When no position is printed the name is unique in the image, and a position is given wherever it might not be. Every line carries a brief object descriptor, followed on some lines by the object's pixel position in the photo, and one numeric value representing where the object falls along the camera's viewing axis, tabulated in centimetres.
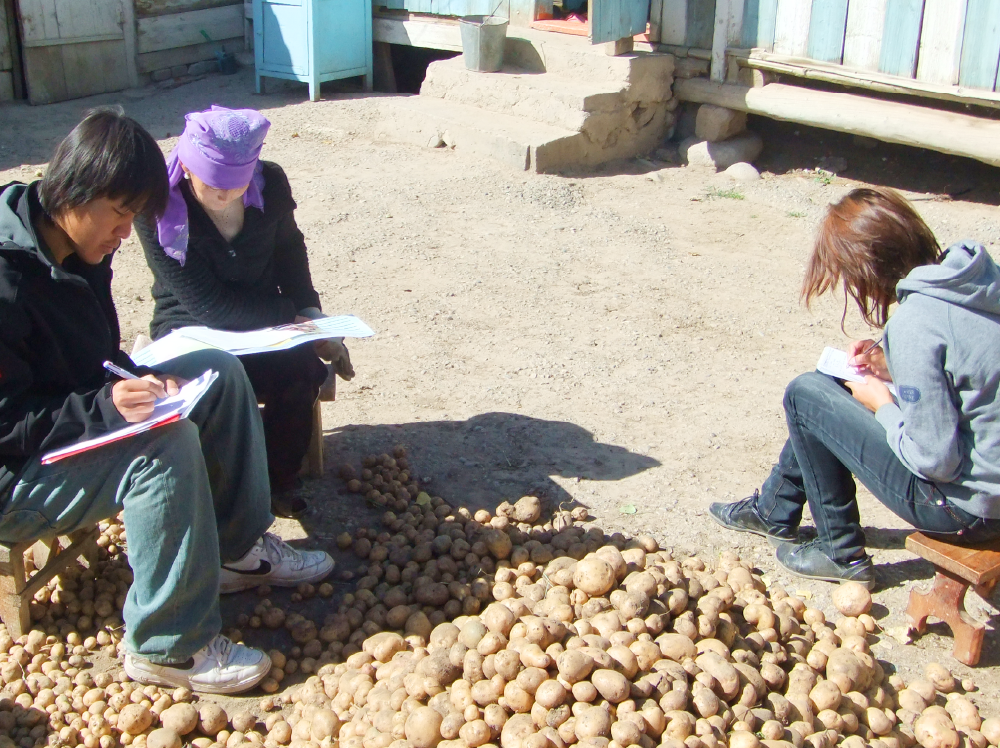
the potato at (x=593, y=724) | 229
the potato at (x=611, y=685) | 239
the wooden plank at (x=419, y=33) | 962
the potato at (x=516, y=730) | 229
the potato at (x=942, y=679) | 277
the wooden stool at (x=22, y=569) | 269
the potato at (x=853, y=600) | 309
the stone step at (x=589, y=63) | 806
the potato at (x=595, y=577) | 287
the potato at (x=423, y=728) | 234
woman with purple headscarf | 319
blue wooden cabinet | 953
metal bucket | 844
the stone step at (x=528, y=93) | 784
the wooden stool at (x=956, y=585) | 276
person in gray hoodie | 262
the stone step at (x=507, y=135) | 762
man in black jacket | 244
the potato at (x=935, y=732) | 253
